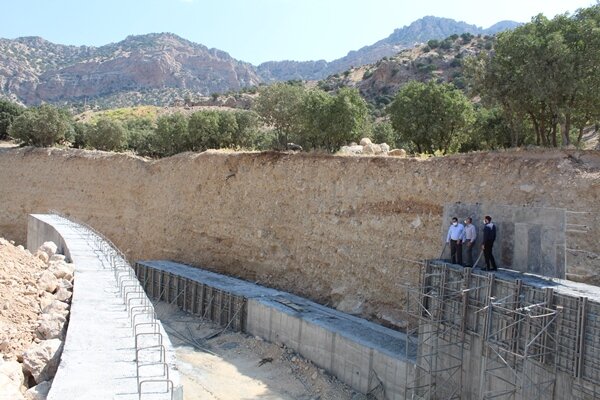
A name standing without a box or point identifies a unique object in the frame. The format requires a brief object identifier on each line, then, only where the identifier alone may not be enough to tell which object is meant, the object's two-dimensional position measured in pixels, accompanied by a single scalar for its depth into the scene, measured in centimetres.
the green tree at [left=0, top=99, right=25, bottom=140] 4409
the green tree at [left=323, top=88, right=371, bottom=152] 2814
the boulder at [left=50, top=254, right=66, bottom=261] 1613
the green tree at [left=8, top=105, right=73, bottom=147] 3875
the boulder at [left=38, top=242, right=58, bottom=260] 1731
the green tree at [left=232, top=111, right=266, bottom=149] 3759
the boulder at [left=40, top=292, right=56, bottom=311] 1085
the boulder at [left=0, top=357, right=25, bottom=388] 743
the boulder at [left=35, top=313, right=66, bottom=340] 950
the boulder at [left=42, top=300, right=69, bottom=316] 1056
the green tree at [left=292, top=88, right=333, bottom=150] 2810
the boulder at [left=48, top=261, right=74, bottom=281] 1380
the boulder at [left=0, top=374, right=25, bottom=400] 671
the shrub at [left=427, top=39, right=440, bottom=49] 7300
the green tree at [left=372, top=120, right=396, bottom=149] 3822
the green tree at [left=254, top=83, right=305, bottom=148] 3080
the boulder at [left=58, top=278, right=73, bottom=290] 1270
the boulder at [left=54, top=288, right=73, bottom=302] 1191
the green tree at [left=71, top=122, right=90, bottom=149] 4495
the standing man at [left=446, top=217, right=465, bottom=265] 1410
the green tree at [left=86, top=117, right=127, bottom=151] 4191
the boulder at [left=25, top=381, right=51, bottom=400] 746
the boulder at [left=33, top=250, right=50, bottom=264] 1557
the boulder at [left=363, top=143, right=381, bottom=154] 2431
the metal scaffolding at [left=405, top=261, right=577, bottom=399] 1145
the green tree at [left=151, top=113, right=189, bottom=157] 3650
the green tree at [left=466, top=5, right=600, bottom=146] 1745
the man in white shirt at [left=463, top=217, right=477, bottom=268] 1392
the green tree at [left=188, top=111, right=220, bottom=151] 3559
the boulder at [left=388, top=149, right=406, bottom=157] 2262
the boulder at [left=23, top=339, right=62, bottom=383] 819
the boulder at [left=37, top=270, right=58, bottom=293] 1198
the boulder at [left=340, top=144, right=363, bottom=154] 2463
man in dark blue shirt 1331
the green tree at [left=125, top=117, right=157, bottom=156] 4241
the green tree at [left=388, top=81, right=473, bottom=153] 2602
